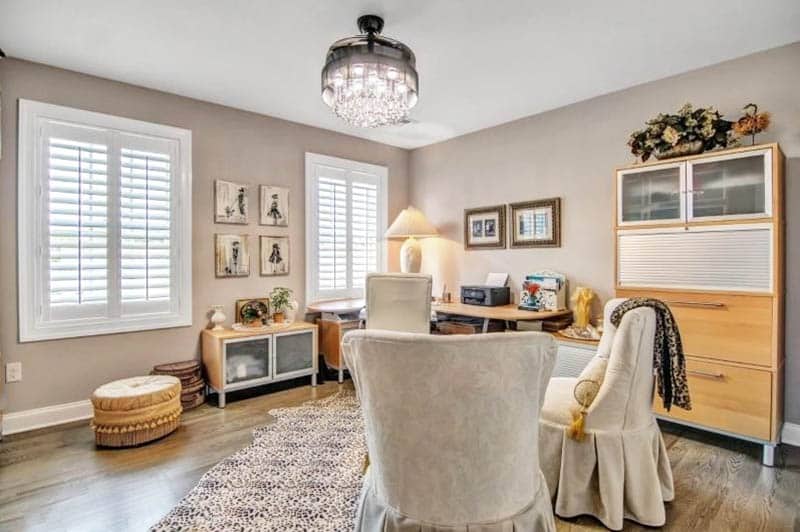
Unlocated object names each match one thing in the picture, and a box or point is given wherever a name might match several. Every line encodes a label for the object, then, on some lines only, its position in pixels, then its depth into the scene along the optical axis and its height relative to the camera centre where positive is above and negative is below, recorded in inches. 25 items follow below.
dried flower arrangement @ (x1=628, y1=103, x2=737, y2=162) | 107.4 +34.2
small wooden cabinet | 136.9 -30.4
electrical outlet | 114.5 -28.2
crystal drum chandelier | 88.5 +39.7
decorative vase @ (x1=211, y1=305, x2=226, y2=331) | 146.0 -17.4
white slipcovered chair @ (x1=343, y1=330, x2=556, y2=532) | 49.6 -18.6
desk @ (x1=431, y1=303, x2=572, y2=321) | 132.7 -15.0
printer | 156.4 -10.7
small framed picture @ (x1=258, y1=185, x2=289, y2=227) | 159.3 +22.6
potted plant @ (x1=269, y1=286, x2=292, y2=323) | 155.8 -12.8
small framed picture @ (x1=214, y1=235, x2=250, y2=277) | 149.1 +3.5
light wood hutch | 97.0 -1.3
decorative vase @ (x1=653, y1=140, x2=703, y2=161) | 109.1 +29.9
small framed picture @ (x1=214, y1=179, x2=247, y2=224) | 148.4 +22.2
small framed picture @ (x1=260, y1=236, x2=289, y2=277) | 159.9 +4.1
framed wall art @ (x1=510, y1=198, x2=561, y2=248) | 152.3 +15.7
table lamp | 175.3 +14.2
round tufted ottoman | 105.8 -36.8
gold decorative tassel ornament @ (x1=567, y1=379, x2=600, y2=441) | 77.2 -24.6
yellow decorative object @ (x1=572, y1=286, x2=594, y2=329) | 135.0 -12.5
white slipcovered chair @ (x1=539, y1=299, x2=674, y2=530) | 75.0 -32.8
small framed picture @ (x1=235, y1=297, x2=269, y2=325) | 151.5 -16.2
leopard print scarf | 78.7 -16.3
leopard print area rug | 77.4 -45.2
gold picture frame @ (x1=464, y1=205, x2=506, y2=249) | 169.9 +15.7
